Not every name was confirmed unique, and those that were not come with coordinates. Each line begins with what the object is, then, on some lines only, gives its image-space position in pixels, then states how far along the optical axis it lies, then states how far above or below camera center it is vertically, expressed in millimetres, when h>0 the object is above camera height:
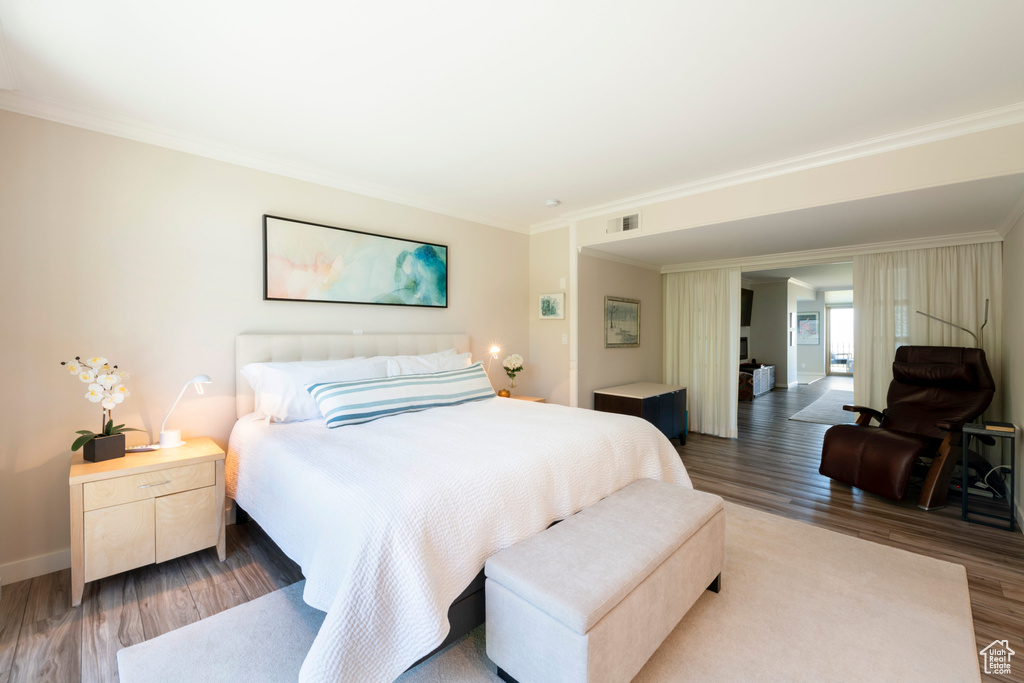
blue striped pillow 2682 -399
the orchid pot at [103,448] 2270 -583
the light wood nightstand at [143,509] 2070 -880
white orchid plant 2277 -255
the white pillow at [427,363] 3367 -221
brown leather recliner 3176 -784
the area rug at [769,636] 1686 -1300
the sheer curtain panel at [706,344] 5266 -115
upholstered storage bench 1390 -909
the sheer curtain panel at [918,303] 3723 +280
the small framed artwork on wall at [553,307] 4707 +320
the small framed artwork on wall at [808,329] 10922 +126
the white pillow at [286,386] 2775 -316
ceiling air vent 3988 +1046
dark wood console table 4523 -749
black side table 2839 -674
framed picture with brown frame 5027 +145
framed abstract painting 3145 +566
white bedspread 1425 -685
